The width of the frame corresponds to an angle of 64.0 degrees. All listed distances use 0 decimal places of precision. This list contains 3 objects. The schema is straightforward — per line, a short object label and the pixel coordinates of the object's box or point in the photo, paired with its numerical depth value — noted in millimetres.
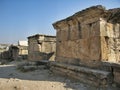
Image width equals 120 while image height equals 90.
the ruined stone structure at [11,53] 10018
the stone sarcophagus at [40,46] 7311
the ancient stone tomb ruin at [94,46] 2754
